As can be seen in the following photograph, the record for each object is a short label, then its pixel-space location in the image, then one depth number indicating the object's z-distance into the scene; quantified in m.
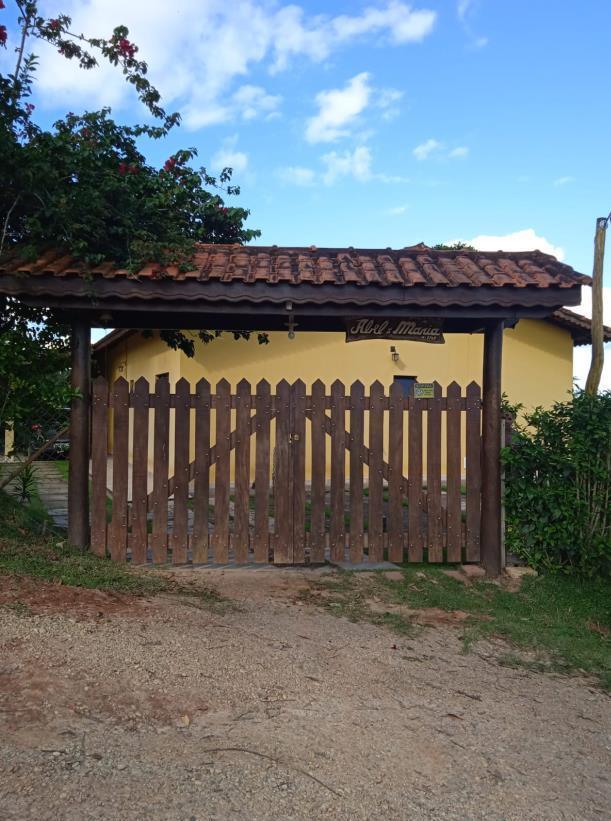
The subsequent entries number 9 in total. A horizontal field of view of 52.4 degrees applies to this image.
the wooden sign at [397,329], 6.01
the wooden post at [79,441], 5.73
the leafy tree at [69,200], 5.54
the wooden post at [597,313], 6.73
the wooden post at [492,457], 5.92
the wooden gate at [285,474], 5.81
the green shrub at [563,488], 5.59
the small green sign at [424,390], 6.04
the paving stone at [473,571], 5.85
